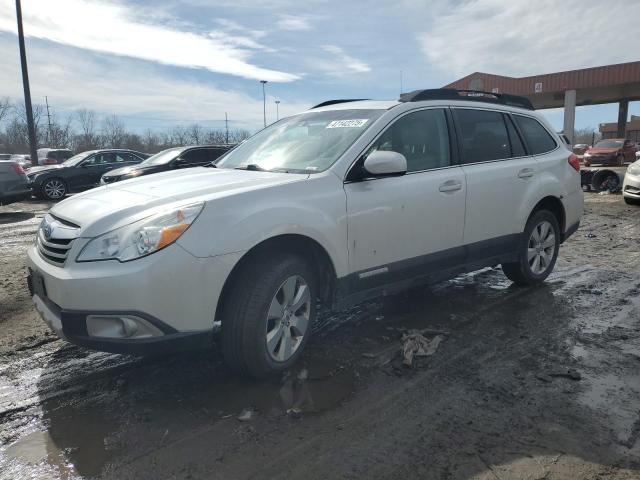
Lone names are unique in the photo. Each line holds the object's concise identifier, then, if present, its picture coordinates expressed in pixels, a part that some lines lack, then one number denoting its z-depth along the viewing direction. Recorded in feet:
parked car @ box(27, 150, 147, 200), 51.80
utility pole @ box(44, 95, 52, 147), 207.71
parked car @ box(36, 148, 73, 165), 96.60
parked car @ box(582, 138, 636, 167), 90.38
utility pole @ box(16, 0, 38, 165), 63.72
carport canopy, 106.22
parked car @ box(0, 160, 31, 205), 40.14
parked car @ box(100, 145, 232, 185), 41.34
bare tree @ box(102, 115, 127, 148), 218.59
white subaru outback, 9.36
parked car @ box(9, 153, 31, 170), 106.81
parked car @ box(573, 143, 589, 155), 144.86
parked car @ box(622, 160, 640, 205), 38.91
